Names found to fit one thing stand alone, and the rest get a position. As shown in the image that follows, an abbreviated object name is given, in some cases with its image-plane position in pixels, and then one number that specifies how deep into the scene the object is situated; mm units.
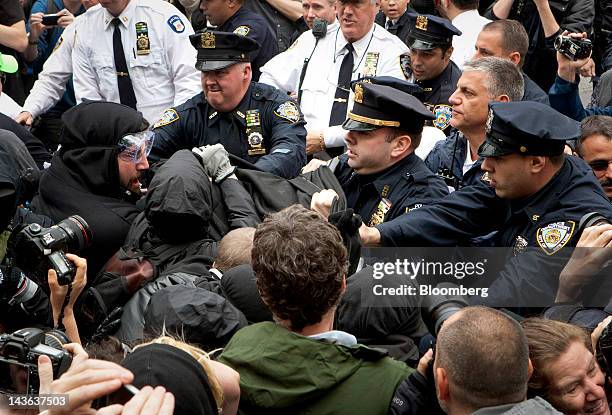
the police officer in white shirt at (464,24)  6949
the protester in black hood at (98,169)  4352
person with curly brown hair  2748
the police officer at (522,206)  3607
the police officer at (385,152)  4570
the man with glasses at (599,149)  4750
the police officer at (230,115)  5645
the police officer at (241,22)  7176
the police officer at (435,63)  6191
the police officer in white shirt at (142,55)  6871
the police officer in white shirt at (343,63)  6590
